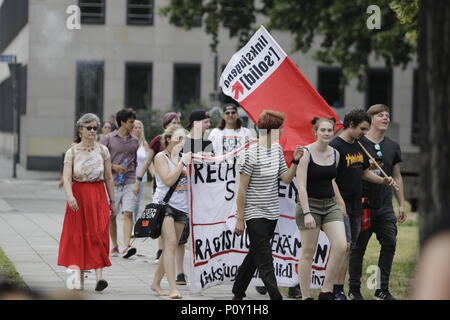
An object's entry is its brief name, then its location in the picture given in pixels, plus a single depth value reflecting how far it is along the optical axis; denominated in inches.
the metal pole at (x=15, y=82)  1237.0
